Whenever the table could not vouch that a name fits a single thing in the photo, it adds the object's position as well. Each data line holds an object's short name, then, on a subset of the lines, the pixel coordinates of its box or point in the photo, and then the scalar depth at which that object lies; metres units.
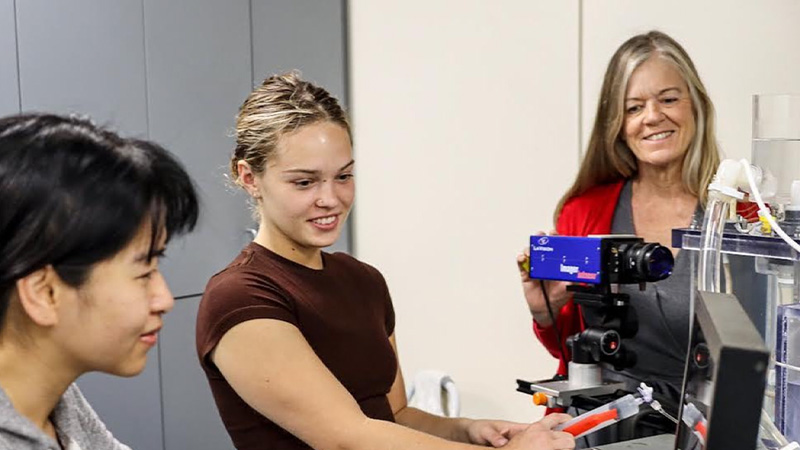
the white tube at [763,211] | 2.63
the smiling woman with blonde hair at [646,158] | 3.26
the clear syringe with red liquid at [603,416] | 2.73
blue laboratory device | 2.85
